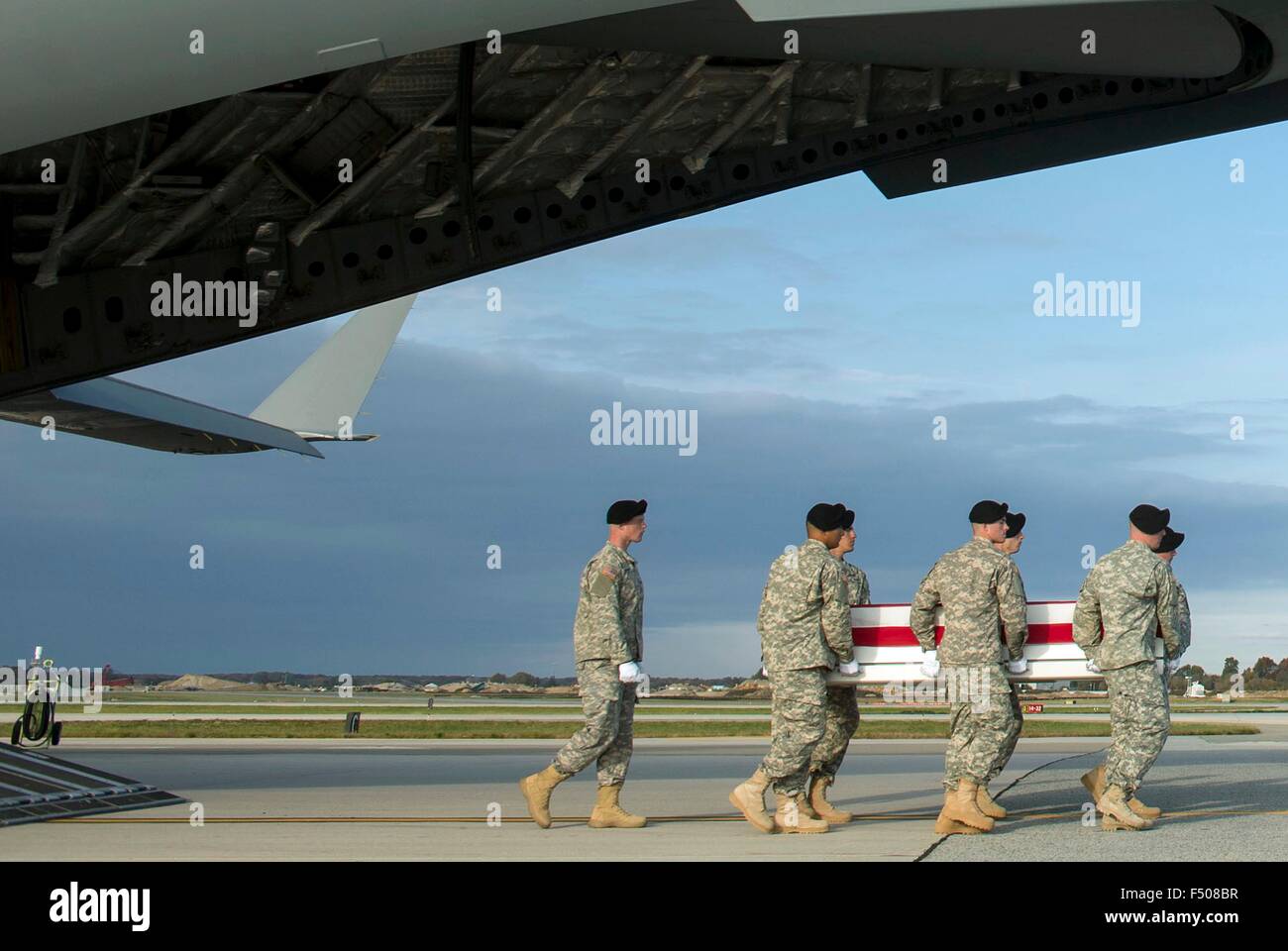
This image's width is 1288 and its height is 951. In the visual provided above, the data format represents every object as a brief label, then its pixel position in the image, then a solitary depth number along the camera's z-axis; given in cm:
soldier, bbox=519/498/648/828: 909
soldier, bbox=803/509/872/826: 959
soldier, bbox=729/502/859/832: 875
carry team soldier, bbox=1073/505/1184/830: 877
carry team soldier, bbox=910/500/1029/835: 854
